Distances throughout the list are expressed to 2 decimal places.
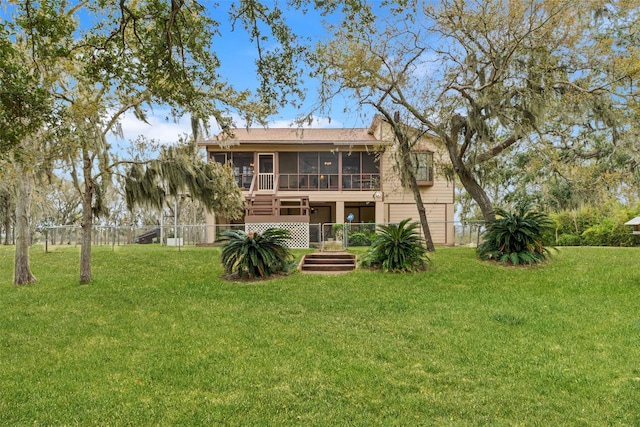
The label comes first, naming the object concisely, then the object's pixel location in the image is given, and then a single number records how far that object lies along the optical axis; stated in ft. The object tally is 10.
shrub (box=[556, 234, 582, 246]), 68.33
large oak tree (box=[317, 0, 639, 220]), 33.32
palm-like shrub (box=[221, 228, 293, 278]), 32.86
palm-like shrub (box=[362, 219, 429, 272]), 33.86
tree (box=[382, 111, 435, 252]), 40.39
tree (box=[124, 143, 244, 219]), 34.42
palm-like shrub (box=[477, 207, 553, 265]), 35.50
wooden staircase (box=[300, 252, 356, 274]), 37.63
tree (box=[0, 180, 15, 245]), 88.73
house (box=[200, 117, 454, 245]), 65.31
